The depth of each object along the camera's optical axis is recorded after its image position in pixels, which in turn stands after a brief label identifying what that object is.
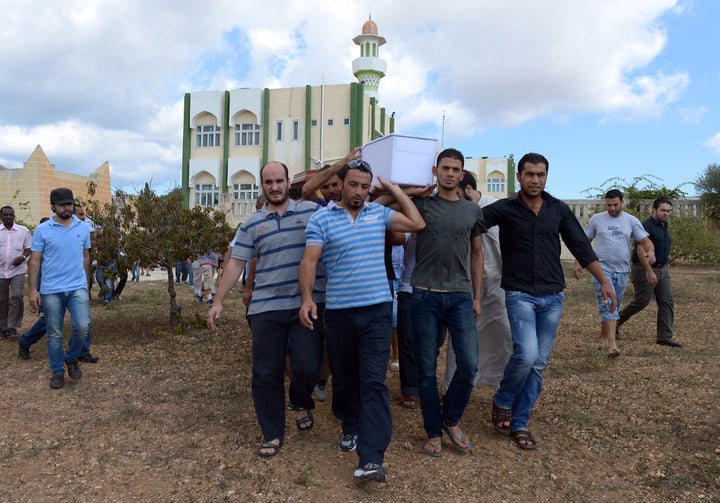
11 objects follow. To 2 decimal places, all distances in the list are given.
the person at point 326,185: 4.21
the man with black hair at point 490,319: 4.87
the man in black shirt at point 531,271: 4.15
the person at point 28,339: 6.73
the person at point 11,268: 7.88
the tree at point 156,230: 7.75
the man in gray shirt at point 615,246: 7.11
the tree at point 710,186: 27.16
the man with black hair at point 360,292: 3.67
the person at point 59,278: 5.68
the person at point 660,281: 7.73
